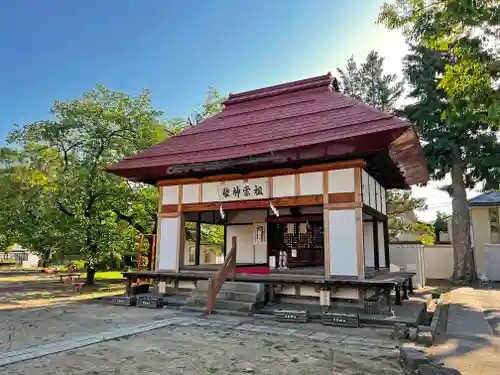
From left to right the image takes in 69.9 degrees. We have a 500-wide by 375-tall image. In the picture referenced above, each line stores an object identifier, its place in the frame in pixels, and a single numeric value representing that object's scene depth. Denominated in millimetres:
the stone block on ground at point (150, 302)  10141
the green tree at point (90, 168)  14258
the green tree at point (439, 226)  34859
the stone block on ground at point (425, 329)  6481
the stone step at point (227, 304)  8984
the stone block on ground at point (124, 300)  10495
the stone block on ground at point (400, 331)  6629
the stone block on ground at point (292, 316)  8133
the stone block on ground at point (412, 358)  4670
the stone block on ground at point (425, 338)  6051
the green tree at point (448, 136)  8625
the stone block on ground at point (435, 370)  4199
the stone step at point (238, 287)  9562
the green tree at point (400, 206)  22328
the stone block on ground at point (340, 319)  7723
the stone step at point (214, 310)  8910
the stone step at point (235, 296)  9328
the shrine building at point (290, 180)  9109
